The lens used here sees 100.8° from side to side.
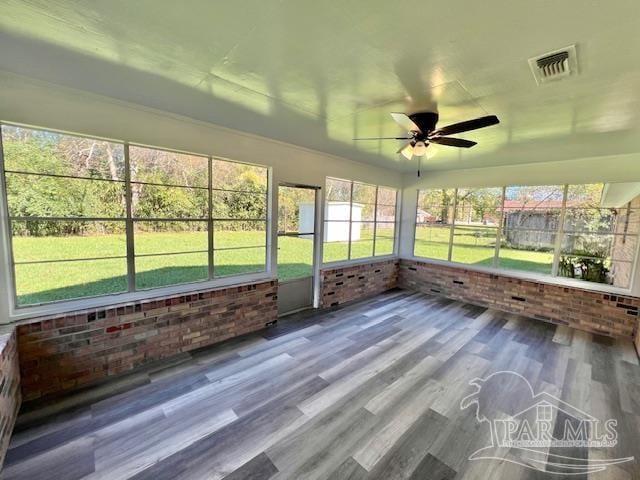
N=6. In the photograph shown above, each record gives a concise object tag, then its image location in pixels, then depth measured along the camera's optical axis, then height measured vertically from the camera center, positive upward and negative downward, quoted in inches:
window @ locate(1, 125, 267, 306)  93.9 -1.8
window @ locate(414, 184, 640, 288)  162.7 -4.3
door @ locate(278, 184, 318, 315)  166.9 -20.1
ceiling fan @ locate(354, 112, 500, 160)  88.0 +33.2
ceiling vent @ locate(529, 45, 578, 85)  63.0 +40.7
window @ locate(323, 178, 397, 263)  195.0 -1.8
